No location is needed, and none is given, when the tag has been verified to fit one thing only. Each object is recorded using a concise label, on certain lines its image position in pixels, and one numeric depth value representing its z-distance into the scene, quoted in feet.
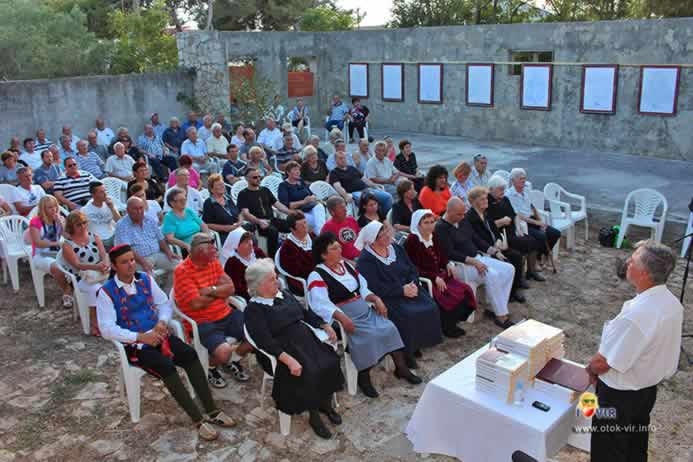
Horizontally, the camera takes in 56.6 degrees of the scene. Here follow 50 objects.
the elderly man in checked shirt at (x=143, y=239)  18.42
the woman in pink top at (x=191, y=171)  26.29
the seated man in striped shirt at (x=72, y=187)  24.90
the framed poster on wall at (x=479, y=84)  47.42
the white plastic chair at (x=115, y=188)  27.07
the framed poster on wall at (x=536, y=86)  44.09
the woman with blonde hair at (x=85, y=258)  17.58
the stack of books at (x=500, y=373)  10.84
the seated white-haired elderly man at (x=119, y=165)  29.66
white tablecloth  10.58
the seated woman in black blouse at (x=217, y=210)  21.21
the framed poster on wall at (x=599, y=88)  40.96
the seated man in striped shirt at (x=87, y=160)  30.58
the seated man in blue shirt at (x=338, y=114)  48.78
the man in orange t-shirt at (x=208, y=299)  14.60
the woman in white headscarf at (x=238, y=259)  16.30
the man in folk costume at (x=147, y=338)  13.33
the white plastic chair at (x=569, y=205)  24.95
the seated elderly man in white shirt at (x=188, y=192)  22.45
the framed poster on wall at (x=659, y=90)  38.37
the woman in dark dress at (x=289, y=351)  12.98
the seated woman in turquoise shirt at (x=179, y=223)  19.65
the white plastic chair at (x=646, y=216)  24.08
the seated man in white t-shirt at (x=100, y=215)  20.42
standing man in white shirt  9.68
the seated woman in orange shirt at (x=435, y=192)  22.50
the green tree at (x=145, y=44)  54.39
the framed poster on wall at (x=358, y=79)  55.93
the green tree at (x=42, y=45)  53.62
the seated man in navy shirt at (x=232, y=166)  28.25
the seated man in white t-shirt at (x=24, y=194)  23.07
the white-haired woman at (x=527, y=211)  22.15
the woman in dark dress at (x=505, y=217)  20.98
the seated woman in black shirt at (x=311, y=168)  26.63
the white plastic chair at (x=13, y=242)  21.11
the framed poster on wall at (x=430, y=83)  50.44
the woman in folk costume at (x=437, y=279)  17.62
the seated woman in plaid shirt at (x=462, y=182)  23.52
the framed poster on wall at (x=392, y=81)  53.21
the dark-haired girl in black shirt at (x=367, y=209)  19.44
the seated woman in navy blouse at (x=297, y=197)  23.35
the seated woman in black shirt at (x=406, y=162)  28.76
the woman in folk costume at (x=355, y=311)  14.62
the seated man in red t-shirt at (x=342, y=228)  18.51
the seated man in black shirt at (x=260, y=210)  22.13
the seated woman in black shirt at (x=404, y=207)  21.09
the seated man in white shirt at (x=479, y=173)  24.84
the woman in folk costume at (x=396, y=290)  15.92
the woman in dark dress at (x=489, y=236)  19.65
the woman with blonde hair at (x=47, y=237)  19.45
